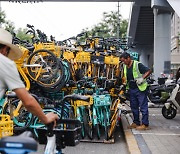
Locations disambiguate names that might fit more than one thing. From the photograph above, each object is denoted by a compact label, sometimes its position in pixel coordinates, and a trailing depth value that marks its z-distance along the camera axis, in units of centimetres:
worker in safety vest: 853
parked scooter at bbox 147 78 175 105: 1104
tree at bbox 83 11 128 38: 5228
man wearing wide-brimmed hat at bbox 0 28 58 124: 258
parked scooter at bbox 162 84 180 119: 1038
